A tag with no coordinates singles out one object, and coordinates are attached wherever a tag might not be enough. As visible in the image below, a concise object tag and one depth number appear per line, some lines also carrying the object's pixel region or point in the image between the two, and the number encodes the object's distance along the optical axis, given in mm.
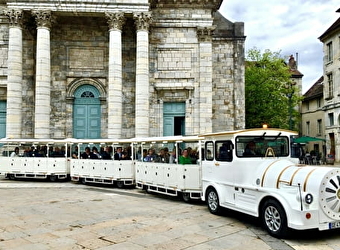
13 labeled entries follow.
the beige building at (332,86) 33906
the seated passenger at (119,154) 15523
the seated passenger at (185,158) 11641
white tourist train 6938
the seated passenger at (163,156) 12561
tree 37969
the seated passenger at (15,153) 17864
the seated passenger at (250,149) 8852
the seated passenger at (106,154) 15883
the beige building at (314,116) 40875
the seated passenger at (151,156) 13350
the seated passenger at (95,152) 16366
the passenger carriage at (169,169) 11422
